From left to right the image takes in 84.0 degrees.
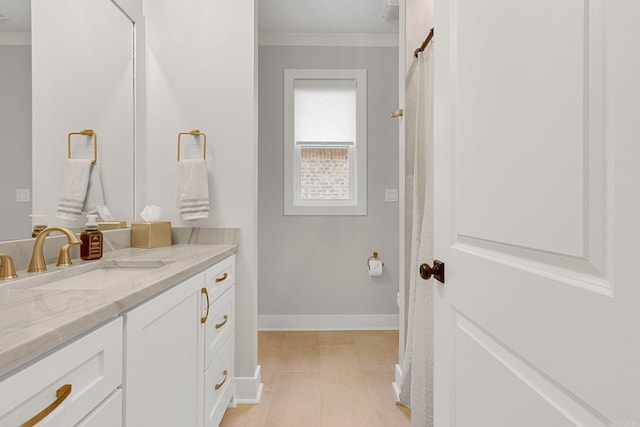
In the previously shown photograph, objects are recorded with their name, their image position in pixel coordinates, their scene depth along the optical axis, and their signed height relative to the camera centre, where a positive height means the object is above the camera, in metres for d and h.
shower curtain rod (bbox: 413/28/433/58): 1.54 +0.76
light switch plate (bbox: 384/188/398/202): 3.23 +0.16
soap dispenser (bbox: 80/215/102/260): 1.42 -0.12
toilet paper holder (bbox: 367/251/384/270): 3.18 -0.40
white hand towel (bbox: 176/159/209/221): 1.99 +0.12
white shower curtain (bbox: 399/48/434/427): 1.50 -0.18
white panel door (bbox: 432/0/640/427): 0.47 +0.00
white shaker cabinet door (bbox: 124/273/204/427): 0.92 -0.45
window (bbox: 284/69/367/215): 3.22 +0.65
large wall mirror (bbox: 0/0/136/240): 1.28 +0.49
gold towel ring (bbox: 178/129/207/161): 2.06 +0.45
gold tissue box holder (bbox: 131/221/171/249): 1.87 -0.12
